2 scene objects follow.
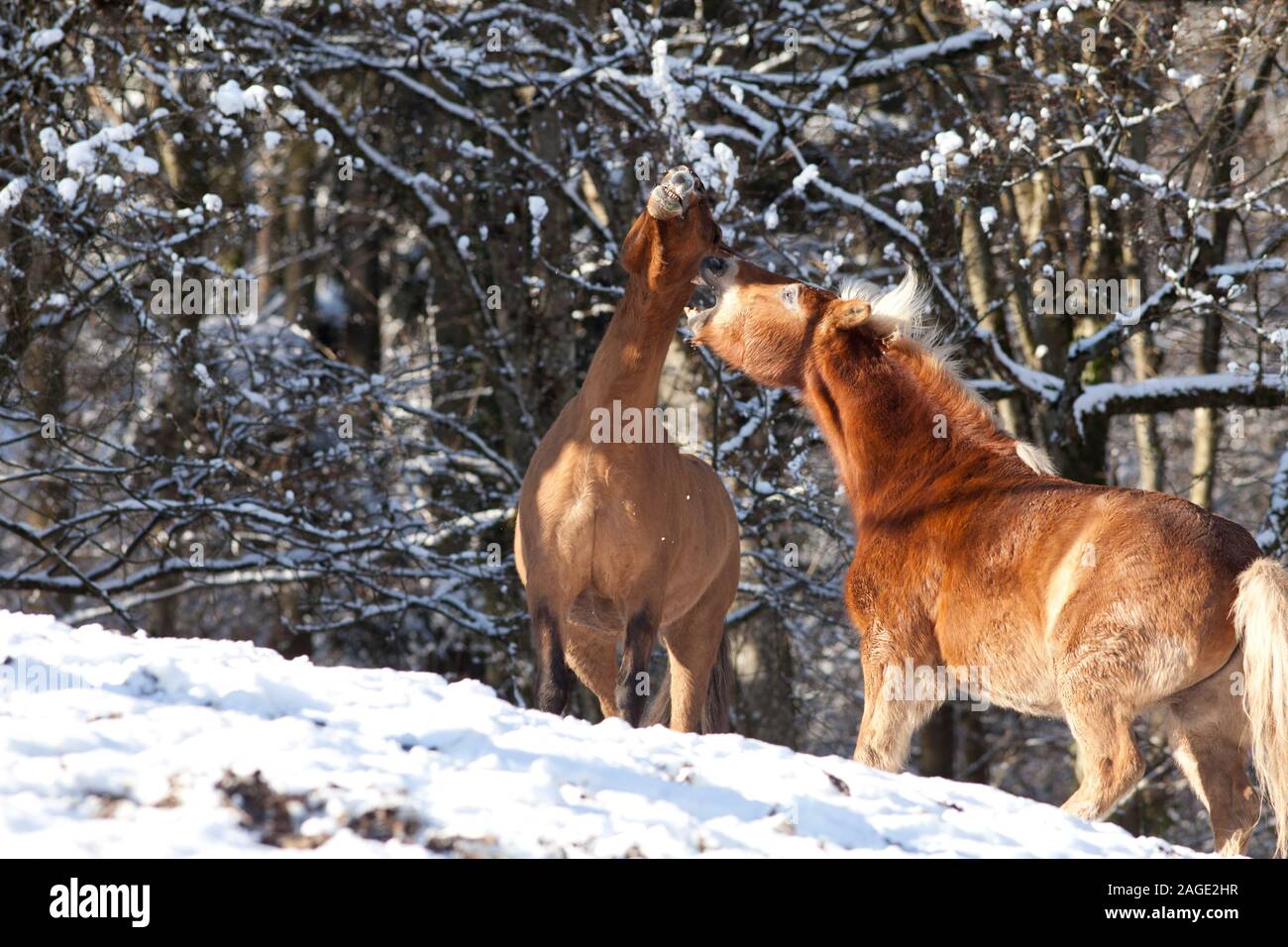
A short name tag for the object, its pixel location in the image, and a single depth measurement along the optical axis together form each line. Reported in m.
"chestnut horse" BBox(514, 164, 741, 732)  13.50
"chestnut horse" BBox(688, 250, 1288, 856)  10.74
